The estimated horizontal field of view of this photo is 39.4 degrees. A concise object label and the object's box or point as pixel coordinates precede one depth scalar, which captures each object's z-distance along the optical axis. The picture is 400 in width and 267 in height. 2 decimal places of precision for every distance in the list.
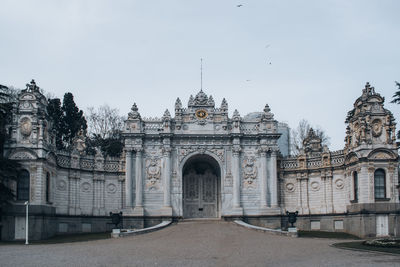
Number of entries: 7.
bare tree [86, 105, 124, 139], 74.56
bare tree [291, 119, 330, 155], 80.69
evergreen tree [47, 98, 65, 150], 64.81
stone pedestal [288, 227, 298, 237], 38.78
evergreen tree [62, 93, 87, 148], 66.94
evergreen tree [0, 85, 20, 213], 41.17
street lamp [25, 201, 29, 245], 38.16
